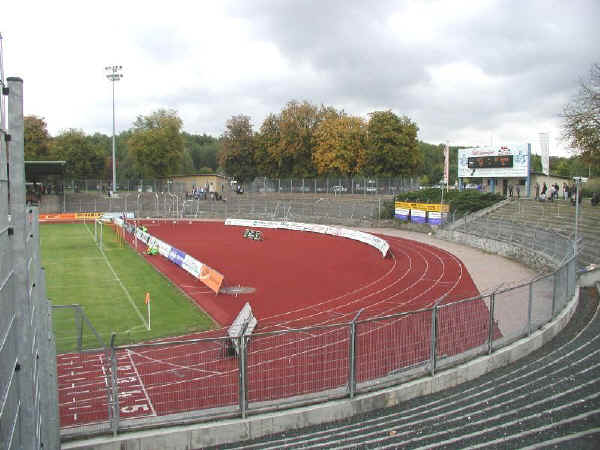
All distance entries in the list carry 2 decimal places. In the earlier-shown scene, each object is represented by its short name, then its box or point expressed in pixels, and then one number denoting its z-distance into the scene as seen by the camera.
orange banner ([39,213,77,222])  59.62
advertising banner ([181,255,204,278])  24.91
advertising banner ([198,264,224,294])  21.92
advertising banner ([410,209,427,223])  46.97
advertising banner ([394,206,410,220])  49.53
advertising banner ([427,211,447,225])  44.31
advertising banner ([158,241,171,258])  30.55
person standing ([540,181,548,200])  43.87
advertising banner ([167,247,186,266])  28.19
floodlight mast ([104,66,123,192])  65.00
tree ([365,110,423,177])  67.06
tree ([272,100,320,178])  75.62
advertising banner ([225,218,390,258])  35.88
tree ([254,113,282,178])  77.88
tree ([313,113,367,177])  70.94
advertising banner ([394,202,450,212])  45.22
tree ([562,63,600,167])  36.22
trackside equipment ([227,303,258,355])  13.95
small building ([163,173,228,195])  79.31
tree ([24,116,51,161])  72.75
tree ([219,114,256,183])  81.75
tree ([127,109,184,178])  79.44
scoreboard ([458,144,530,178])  53.28
